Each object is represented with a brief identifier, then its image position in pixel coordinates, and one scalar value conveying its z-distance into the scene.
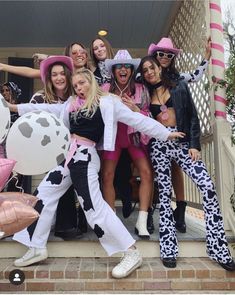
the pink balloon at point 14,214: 1.78
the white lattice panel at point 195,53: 3.52
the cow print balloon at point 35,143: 1.81
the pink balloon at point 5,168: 1.77
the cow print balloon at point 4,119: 1.81
